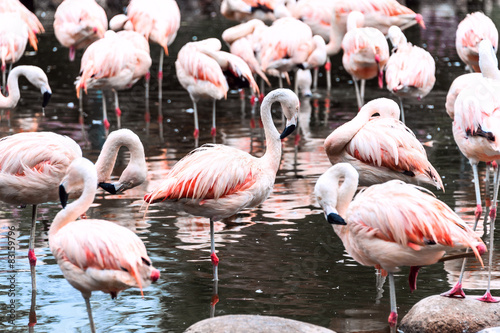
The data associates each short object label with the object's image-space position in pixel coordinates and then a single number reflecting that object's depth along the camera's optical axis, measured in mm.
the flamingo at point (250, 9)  27953
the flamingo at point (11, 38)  21203
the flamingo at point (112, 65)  18844
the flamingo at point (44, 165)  10422
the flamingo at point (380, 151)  11422
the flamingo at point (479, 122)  10156
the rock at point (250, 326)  8367
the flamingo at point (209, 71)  18359
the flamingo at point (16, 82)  13141
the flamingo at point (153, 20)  22828
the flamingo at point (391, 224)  8414
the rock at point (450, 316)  9016
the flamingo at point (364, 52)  20141
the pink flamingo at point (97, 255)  8078
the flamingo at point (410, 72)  17922
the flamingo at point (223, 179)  10391
